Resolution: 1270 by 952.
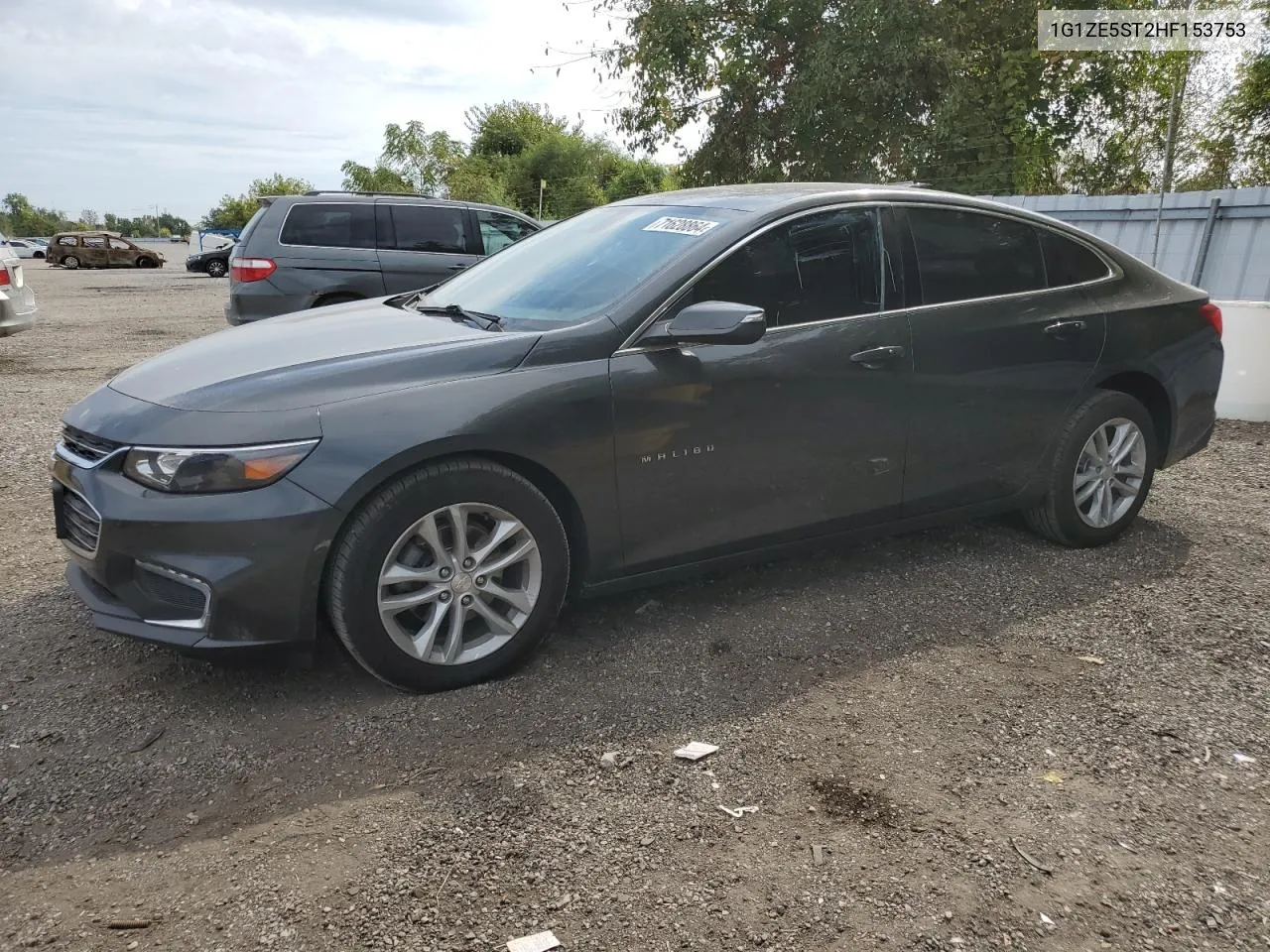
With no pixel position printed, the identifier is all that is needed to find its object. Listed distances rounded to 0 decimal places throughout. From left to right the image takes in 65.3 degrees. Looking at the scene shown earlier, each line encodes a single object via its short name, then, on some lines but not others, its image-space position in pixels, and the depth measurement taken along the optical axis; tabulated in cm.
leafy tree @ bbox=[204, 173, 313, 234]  7831
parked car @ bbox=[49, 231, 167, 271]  4422
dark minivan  938
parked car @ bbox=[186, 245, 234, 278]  3691
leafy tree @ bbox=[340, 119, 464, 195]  4578
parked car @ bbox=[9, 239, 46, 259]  5757
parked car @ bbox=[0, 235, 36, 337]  1052
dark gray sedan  308
